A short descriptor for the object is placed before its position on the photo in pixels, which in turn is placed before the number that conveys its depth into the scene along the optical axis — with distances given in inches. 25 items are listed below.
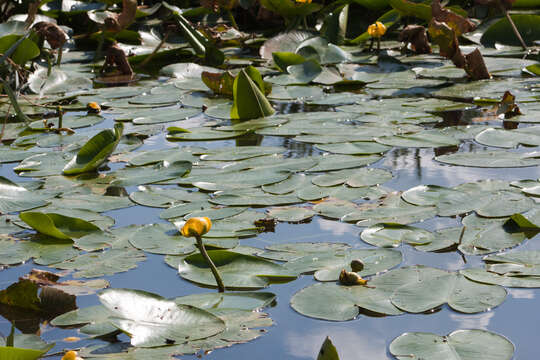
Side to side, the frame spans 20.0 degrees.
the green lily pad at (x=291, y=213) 141.2
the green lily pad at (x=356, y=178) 149.5
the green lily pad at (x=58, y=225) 136.6
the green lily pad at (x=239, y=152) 162.0
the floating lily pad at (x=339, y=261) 128.0
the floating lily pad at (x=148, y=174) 154.5
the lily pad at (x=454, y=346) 114.7
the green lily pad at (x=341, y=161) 155.2
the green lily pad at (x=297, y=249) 132.3
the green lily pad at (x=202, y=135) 172.6
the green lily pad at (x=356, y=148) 160.5
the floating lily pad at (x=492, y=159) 152.1
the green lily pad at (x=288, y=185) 148.5
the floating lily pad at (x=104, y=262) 130.8
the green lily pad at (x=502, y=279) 124.0
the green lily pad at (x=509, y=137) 160.3
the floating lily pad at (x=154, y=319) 117.6
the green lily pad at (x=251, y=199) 145.2
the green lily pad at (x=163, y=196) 147.3
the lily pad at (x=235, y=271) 127.5
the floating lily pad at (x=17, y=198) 146.6
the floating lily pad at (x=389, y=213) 138.8
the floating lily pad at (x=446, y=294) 121.5
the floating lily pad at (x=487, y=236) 131.1
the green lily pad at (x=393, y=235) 133.3
